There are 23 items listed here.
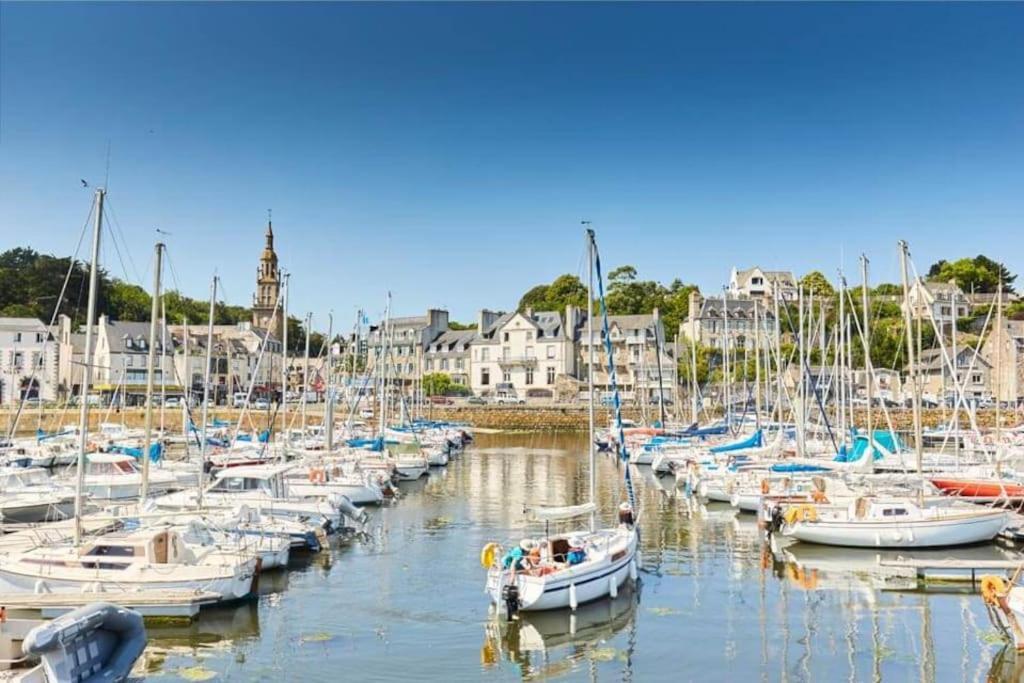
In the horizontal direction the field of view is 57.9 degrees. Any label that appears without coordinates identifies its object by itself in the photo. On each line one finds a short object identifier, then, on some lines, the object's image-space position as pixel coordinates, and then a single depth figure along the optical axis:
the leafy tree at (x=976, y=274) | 145.25
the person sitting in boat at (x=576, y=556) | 23.73
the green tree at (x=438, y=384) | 124.25
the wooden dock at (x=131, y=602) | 21.28
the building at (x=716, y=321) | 130.00
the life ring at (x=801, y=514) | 31.92
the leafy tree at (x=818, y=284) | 150.75
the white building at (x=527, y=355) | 122.62
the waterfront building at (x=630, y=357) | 115.72
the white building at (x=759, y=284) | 160.25
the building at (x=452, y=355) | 131.25
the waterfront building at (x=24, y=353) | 107.81
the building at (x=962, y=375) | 107.62
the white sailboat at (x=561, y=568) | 22.66
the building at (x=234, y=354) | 119.31
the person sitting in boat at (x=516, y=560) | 23.17
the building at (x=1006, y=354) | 96.75
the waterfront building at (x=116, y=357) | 108.12
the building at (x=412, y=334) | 127.29
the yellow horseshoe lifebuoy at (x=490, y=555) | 23.50
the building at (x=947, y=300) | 131.84
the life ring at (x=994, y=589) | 20.33
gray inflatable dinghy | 15.73
